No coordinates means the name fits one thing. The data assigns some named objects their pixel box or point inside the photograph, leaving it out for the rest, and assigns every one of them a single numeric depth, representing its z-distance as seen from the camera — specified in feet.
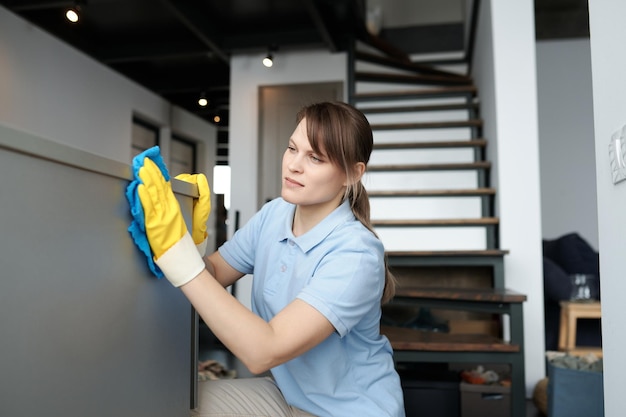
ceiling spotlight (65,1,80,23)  12.70
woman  3.18
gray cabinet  1.94
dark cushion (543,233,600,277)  12.66
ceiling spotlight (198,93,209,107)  18.94
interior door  17.15
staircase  7.29
